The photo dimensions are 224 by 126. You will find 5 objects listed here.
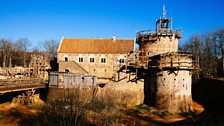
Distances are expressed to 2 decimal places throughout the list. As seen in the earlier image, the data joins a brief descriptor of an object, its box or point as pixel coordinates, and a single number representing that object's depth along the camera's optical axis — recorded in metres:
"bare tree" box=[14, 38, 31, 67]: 55.66
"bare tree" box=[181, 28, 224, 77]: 39.64
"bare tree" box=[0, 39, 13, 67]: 51.20
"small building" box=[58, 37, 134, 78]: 33.01
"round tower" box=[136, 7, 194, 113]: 22.38
